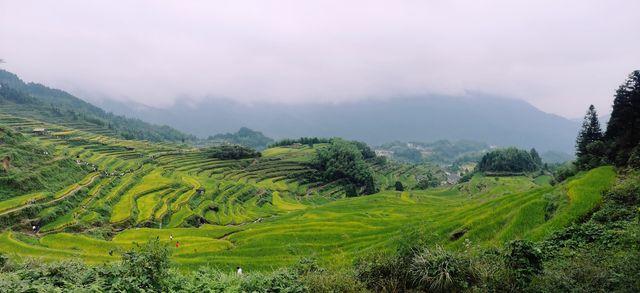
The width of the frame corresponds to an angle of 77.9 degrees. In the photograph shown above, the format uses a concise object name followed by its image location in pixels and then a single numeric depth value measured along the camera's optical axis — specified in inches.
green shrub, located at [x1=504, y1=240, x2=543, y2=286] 536.4
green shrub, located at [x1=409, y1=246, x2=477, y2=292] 555.5
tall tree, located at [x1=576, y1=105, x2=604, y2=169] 1446.6
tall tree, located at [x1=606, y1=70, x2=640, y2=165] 1250.0
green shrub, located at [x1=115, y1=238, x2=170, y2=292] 475.5
